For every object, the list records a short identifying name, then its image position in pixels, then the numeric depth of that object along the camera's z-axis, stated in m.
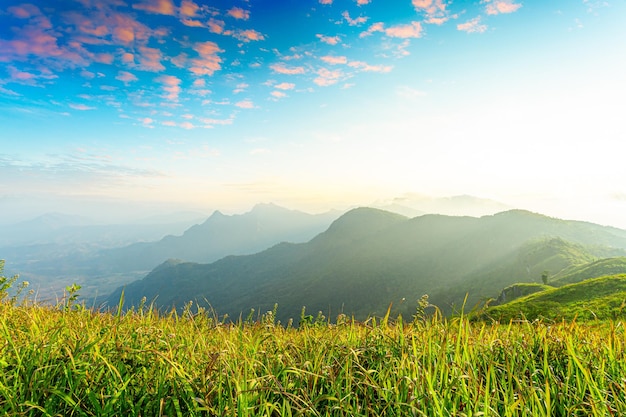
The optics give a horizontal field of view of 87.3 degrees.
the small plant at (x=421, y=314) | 4.51
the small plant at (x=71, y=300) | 6.54
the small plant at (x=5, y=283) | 6.96
